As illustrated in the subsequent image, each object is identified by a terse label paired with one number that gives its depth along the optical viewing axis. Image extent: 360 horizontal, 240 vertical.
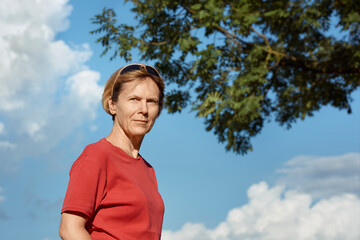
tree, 10.38
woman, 2.17
